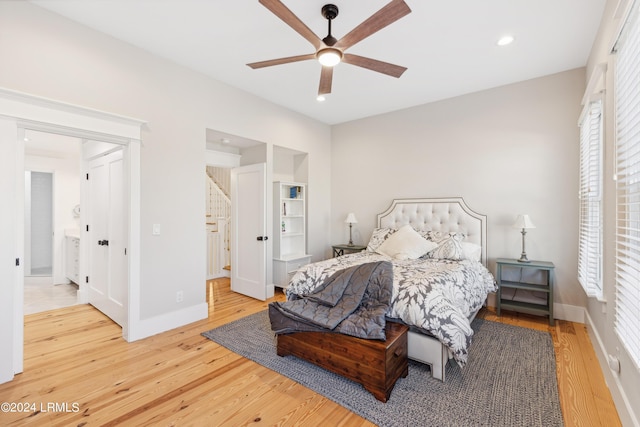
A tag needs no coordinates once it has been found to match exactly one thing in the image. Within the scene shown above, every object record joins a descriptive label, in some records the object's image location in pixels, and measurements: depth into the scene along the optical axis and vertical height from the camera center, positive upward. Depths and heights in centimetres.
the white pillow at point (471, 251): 363 -49
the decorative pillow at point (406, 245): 371 -43
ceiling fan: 179 +127
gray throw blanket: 219 -81
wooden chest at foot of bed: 197 -108
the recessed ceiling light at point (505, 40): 274 +169
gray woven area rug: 181 -129
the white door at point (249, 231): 425 -28
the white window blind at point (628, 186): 151 +16
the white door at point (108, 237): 318 -31
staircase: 570 -30
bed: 218 -60
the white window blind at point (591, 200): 249 +13
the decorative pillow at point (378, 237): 434 -38
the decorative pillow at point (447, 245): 356 -41
